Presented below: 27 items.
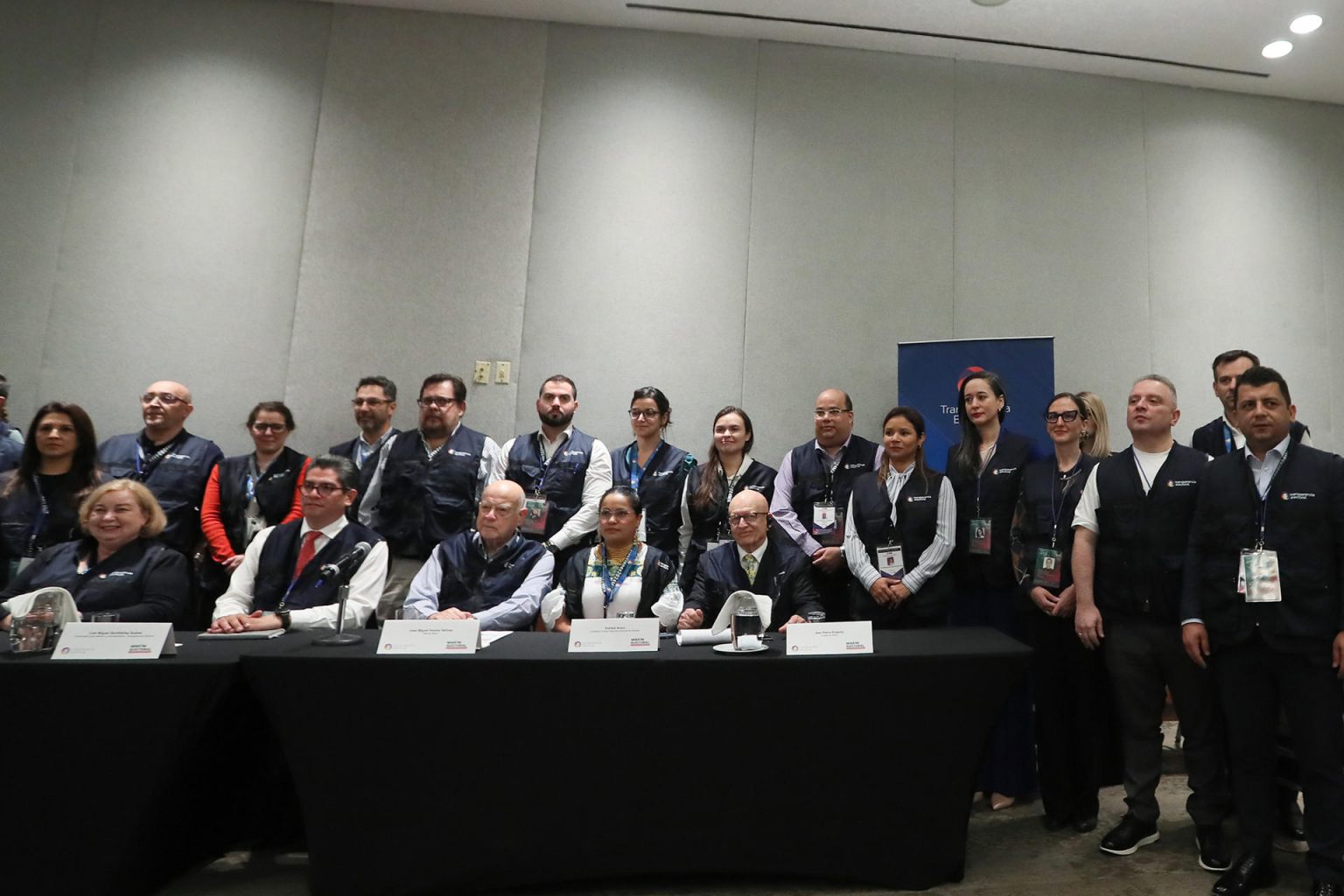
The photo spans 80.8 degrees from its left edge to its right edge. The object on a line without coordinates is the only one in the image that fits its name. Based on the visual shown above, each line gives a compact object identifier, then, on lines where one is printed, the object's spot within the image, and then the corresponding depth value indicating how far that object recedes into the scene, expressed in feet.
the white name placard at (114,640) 6.39
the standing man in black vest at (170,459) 11.51
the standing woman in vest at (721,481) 11.25
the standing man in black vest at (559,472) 11.76
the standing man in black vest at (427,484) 11.75
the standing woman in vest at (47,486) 10.25
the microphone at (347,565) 7.59
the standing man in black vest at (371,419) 12.48
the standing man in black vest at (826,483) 11.05
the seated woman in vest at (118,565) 8.18
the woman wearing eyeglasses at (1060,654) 8.92
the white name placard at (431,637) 6.68
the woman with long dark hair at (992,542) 9.80
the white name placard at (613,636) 6.88
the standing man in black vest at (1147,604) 8.11
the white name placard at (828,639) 6.91
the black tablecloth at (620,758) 6.56
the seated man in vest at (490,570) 9.14
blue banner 13.56
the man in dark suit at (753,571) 9.07
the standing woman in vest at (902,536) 9.66
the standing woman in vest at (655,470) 12.01
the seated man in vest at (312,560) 8.75
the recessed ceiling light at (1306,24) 14.21
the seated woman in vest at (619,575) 9.29
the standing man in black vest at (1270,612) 6.97
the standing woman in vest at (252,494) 11.43
